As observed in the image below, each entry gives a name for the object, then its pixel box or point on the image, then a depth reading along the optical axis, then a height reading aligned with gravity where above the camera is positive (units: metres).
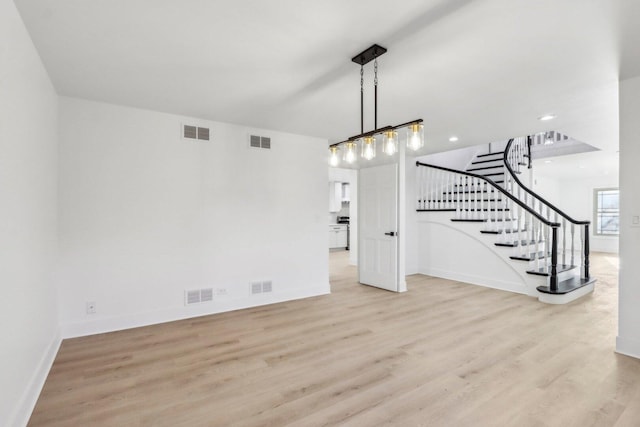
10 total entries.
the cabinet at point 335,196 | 10.23 +0.36
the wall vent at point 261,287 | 4.39 -1.13
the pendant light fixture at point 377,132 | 2.35 +0.60
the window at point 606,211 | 9.63 -0.20
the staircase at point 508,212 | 4.78 -0.12
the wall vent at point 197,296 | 3.91 -1.11
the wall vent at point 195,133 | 3.92 +0.96
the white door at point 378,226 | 5.23 -0.35
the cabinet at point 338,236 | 10.27 -0.98
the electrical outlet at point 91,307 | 3.38 -1.06
